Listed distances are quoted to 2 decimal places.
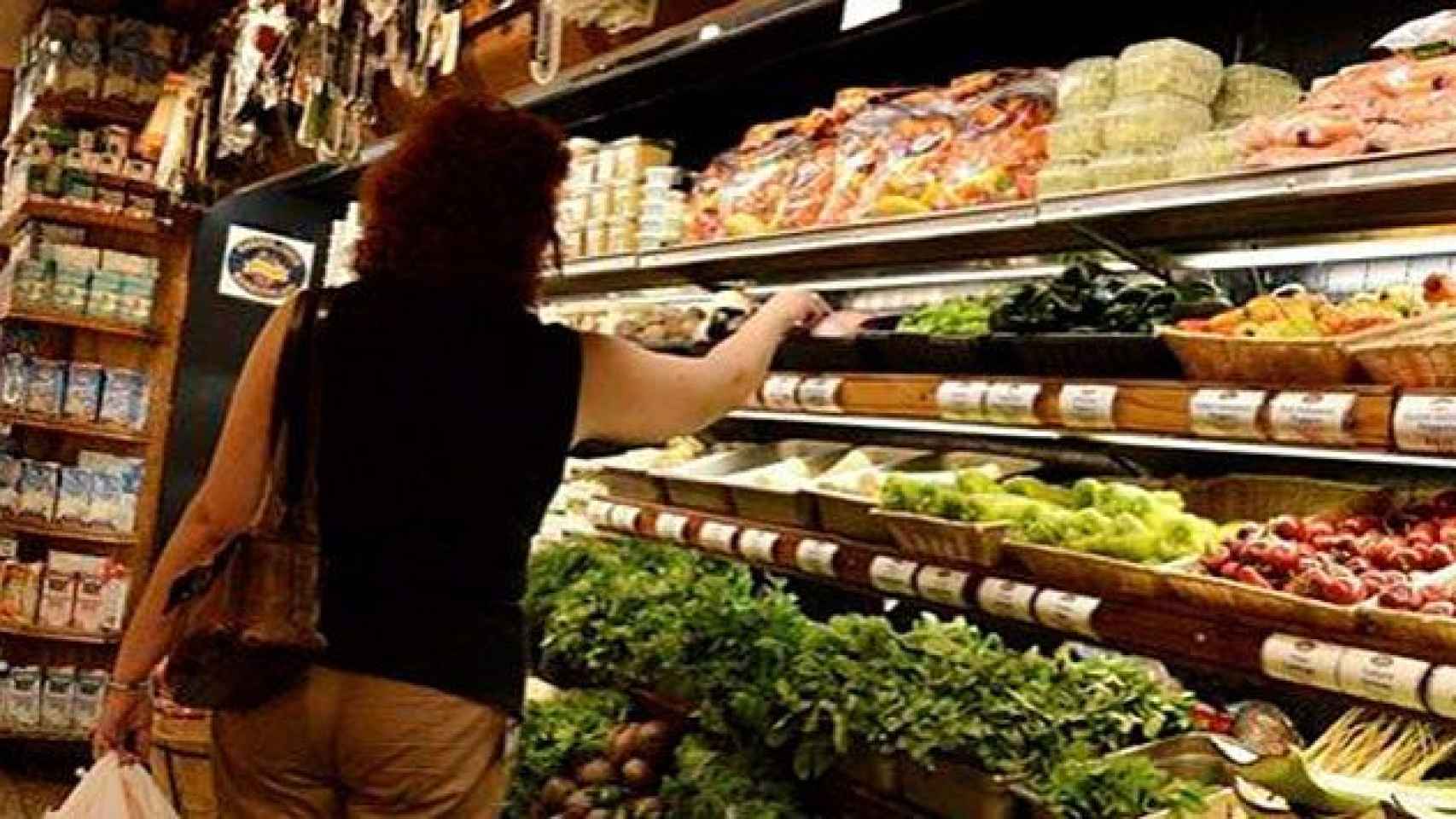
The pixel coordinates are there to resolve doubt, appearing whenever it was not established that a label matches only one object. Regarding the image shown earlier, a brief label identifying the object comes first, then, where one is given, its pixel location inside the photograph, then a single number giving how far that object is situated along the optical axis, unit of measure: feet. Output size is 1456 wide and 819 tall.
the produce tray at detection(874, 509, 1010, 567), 9.77
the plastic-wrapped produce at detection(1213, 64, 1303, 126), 10.30
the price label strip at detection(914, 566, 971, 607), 9.90
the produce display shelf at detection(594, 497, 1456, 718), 7.35
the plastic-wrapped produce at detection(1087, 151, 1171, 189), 9.67
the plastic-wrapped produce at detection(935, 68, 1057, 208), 11.12
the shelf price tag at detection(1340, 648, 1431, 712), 7.17
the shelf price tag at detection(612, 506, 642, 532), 14.19
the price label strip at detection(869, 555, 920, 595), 10.35
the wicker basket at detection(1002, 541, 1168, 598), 8.68
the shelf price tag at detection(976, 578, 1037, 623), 9.38
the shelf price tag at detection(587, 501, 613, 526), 14.61
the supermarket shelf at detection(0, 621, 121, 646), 22.95
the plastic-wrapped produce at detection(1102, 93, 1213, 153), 9.89
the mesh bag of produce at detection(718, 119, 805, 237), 13.51
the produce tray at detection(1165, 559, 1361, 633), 7.59
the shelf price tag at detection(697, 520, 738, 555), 12.59
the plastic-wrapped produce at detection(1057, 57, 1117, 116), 10.70
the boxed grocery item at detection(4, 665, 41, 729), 22.81
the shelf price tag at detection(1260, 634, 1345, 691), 7.50
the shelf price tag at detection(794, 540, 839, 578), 11.26
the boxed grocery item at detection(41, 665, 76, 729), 22.99
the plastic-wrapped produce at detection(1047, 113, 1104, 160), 10.23
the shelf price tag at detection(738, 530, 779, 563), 11.97
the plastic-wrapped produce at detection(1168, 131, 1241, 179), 9.21
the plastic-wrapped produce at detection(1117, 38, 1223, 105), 10.23
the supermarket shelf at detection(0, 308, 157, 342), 22.91
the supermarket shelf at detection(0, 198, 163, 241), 23.35
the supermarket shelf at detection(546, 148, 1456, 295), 8.37
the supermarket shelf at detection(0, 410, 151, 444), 23.03
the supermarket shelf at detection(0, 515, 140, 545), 23.13
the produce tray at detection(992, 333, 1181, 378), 9.12
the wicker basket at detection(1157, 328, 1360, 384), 8.07
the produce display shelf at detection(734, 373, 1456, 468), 7.70
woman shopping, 7.79
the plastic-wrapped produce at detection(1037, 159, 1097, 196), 10.07
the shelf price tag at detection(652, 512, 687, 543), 13.38
